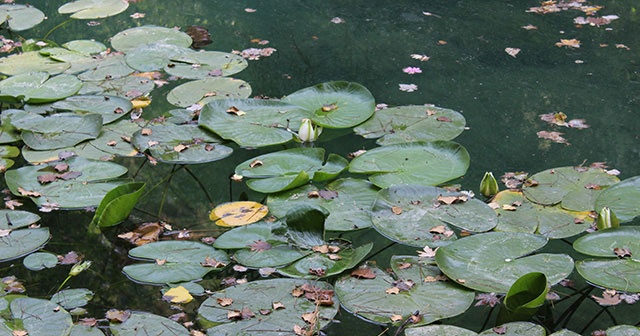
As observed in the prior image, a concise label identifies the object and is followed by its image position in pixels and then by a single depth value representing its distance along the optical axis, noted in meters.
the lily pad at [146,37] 8.69
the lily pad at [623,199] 5.24
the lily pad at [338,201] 5.27
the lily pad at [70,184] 5.60
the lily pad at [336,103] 6.68
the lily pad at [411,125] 6.44
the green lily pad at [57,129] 6.42
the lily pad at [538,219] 5.12
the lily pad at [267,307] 4.26
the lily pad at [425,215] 5.08
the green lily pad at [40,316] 4.20
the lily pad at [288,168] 5.68
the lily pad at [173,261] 4.77
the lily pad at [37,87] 7.20
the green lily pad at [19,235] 5.04
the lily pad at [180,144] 6.23
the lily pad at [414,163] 5.73
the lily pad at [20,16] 9.59
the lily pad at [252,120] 6.41
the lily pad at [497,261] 4.57
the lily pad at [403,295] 4.36
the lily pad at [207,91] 7.26
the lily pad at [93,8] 9.89
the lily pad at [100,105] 6.98
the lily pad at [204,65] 7.88
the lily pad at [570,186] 5.43
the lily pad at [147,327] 4.21
